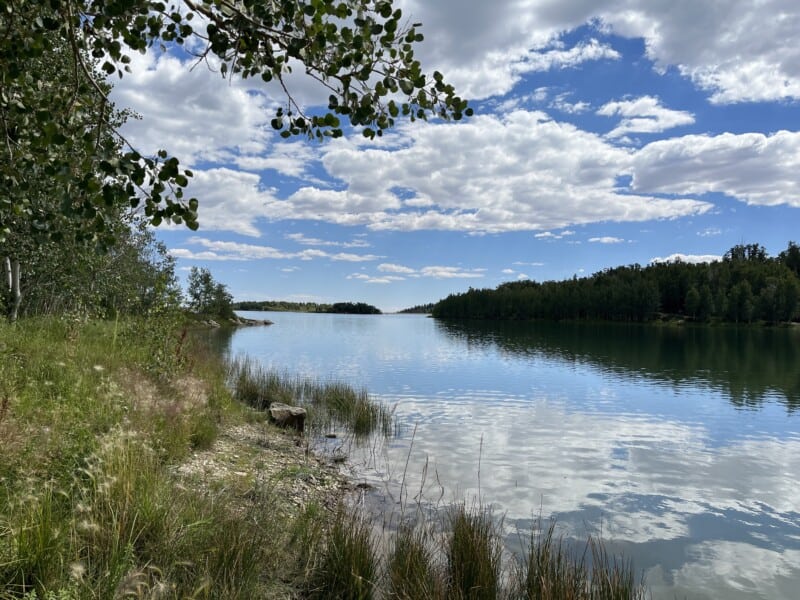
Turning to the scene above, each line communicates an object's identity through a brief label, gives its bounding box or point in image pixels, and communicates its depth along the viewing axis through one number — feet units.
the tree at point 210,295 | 379.55
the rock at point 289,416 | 56.44
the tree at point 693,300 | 452.35
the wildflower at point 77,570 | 12.41
